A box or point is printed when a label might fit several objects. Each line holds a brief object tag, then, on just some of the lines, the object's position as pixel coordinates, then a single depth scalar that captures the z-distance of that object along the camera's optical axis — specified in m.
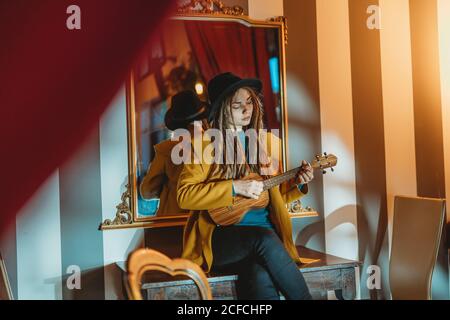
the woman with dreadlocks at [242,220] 2.23
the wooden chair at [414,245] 2.49
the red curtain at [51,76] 2.45
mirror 2.58
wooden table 2.15
